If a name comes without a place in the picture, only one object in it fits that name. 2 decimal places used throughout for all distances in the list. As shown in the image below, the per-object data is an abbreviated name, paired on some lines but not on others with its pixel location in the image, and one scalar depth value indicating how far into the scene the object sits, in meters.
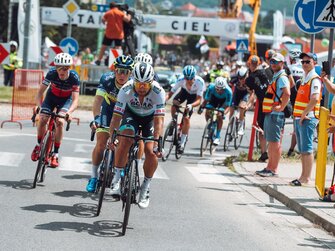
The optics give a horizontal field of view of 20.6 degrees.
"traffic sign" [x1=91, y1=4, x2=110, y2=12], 37.00
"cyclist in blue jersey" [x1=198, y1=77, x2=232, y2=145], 19.50
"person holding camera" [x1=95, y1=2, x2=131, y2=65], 28.11
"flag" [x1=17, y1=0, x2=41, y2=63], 33.28
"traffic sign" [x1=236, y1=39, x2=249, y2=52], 36.63
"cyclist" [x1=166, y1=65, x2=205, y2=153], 18.16
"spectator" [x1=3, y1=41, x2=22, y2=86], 37.22
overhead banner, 45.25
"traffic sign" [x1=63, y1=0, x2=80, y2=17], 28.85
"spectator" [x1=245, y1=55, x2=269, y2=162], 17.00
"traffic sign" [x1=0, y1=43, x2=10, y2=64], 25.23
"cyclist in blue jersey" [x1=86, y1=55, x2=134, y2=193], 11.80
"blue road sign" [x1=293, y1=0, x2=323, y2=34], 14.88
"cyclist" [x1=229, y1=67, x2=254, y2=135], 21.27
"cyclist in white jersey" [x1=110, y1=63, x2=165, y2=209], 10.27
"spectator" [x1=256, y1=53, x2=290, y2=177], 14.95
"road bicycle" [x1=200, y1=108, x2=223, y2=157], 19.41
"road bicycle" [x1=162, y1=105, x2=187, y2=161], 18.09
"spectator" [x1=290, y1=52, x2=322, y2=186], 13.73
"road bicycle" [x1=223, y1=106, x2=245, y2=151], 21.11
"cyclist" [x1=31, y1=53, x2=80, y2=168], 13.26
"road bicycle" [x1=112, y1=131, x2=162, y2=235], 9.83
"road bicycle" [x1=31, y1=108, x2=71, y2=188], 12.75
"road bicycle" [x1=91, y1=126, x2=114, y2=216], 10.63
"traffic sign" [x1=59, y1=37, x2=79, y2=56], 28.60
